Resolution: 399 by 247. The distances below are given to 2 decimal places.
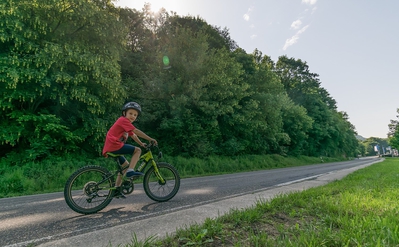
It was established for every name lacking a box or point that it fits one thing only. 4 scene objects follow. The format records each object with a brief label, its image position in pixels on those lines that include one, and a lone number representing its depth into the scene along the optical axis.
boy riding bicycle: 4.07
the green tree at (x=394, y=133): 57.42
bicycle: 3.75
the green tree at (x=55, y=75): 9.06
